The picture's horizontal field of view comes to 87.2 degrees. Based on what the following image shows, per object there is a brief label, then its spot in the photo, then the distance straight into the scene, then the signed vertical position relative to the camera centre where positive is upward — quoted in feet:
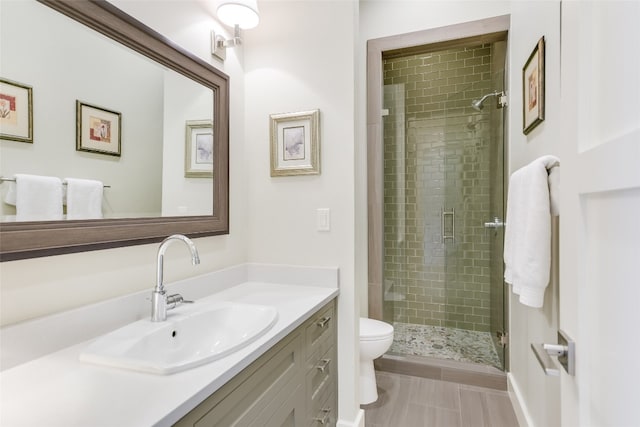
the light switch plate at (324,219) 5.57 -0.14
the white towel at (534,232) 4.23 -0.27
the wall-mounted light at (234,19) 4.85 +2.87
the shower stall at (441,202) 9.29 +0.26
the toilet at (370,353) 6.61 -2.81
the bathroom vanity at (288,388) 2.71 -1.82
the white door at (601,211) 1.57 +0.00
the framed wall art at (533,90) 4.89 +1.95
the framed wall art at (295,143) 5.58 +1.14
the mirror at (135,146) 3.06 +0.75
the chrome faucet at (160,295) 3.67 -0.93
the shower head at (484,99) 7.75 +2.85
